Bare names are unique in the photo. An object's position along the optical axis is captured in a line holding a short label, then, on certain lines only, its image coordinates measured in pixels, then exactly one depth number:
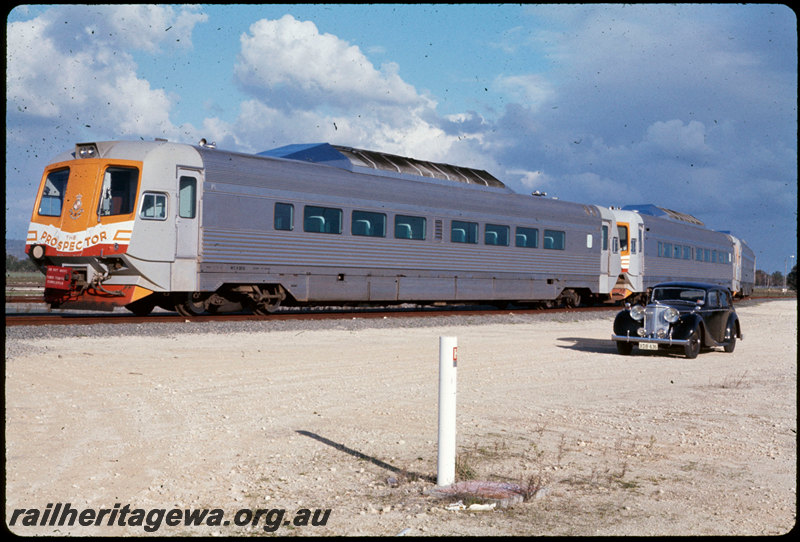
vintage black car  14.91
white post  5.75
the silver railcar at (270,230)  17.05
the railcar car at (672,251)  34.07
